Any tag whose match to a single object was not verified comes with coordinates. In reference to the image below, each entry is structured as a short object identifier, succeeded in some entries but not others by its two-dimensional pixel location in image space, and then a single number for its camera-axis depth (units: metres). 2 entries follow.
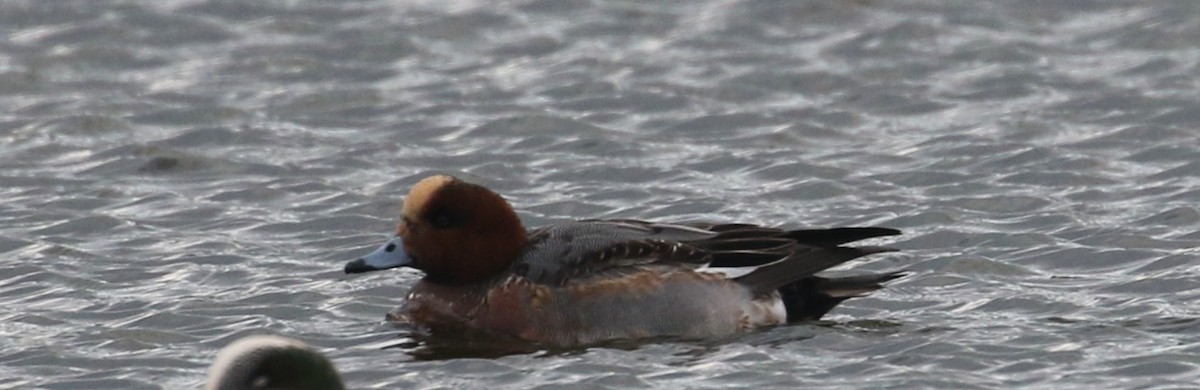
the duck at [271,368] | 14.02
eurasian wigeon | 20.00
